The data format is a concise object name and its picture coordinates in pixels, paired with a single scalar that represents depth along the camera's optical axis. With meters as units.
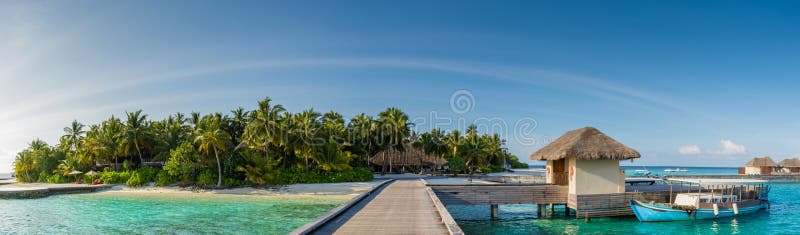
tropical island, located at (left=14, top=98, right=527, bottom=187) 31.94
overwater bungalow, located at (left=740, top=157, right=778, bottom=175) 53.53
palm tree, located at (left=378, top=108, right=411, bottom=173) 46.91
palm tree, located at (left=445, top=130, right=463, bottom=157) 52.12
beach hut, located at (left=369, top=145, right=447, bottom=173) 46.19
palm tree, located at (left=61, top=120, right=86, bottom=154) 43.55
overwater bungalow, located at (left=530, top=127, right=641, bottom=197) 17.84
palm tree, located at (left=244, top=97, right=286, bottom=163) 33.38
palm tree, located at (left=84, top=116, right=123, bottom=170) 36.64
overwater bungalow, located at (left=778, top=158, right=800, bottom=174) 52.81
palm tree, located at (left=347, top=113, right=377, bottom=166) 45.59
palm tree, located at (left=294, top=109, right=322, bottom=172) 33.72
